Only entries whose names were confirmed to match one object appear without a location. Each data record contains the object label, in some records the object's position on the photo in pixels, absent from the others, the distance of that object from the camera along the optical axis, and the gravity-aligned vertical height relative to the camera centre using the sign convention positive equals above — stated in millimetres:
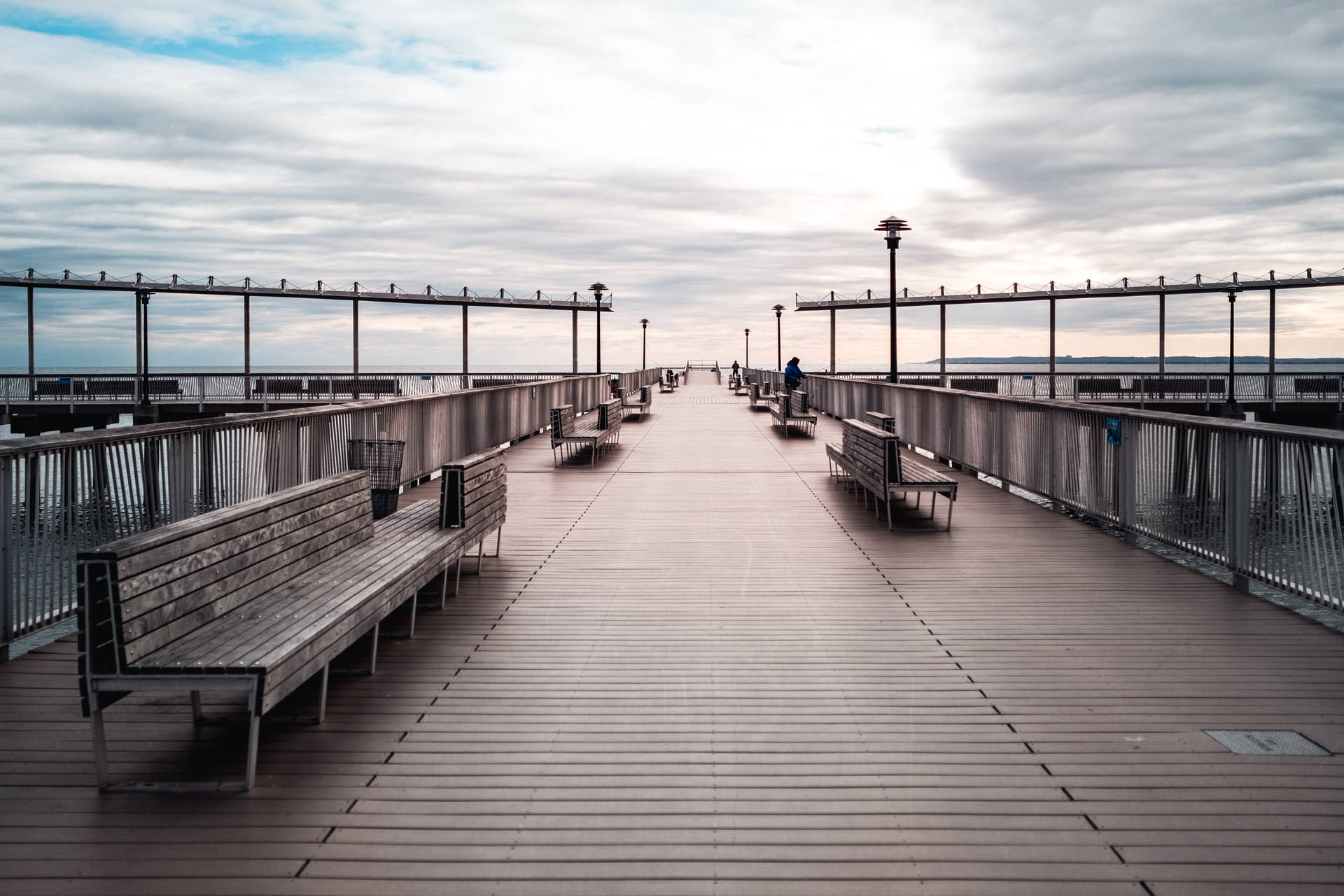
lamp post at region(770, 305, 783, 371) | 59188 +3649
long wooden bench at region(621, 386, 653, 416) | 27578 -39
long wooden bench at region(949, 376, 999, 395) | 38075 +716
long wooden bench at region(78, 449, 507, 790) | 3551 -905
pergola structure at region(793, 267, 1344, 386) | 56094 +7108
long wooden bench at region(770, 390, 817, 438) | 20484 -161
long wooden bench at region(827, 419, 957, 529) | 9453 -722
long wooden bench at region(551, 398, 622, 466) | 15266 -442
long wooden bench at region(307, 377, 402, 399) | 39125 +688
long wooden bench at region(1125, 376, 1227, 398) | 37594 +553
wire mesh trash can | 8672 -585
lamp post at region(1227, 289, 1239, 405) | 40625 +3097
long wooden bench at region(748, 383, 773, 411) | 31873 +136
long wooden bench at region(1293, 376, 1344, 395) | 37062 +564
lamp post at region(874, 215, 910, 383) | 22000 +3981
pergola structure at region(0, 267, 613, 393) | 50000 +6601
